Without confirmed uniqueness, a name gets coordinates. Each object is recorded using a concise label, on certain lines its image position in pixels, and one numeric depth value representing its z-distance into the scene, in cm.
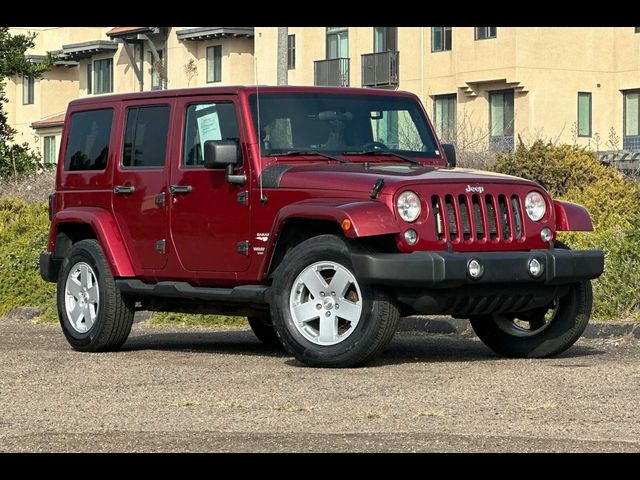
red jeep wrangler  1098
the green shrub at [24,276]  1825
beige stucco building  4609
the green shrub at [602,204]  1430
